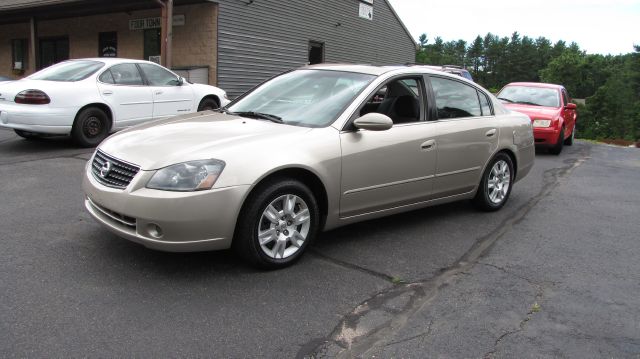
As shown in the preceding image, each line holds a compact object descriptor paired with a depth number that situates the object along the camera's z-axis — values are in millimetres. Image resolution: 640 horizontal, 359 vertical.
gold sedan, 3473
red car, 11062
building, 15562
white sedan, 8023
